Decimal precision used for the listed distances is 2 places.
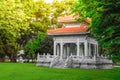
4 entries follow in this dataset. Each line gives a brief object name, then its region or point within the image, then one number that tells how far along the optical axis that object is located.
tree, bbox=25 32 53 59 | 48.22
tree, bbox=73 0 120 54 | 16.37
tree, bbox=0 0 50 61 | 35.85
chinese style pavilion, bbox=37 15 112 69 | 35.23
